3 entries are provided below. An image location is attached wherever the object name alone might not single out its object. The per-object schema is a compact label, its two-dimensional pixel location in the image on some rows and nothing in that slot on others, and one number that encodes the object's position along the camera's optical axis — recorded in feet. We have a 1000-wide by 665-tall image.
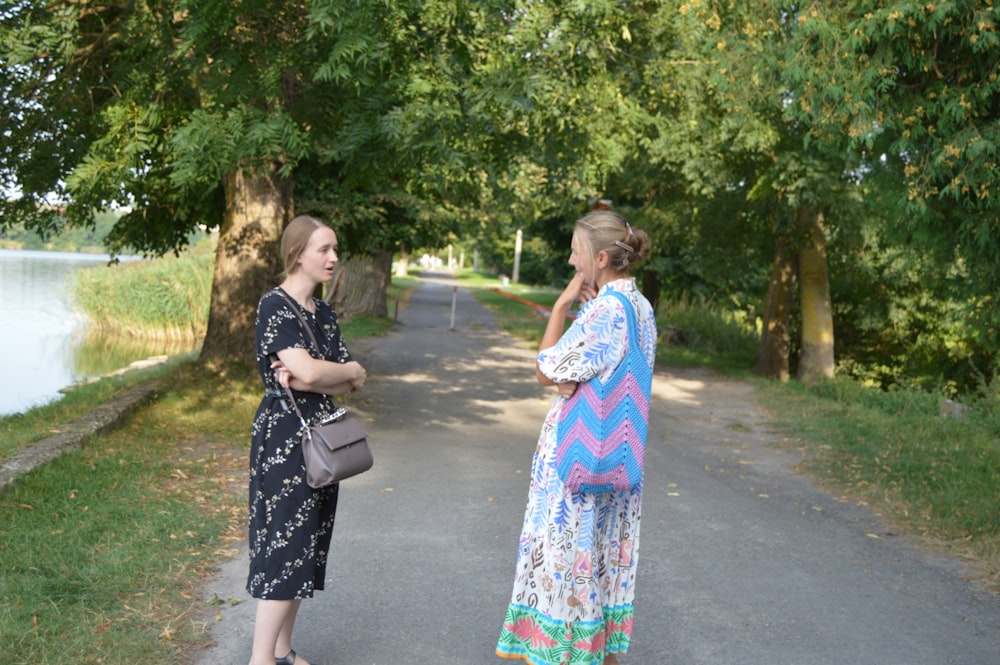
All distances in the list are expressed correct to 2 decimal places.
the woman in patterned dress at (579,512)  12.42
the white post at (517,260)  221.25
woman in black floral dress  12.60
